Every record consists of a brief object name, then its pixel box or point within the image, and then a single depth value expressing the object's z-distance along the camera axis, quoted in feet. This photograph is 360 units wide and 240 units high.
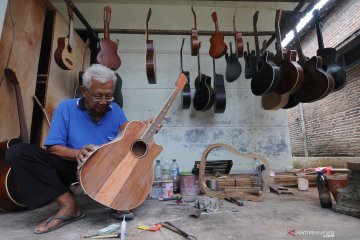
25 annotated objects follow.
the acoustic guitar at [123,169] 4.23
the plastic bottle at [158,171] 8.44
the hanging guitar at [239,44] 8.91
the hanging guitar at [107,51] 8.31
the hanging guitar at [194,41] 8.53
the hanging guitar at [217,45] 8.77
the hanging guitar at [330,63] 7.99
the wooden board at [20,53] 6.48
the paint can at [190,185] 7.27
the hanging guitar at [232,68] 10.10
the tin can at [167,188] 6.79
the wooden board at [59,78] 7.97
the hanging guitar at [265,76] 7.57
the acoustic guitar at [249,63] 9.68
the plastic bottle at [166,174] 7.53
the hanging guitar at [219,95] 9.49
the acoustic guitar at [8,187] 5.32
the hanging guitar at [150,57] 8.18
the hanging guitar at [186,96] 9.71
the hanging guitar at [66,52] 7.71
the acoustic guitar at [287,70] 7.34
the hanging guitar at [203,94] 9.18
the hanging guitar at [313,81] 7.31
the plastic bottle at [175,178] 7.74
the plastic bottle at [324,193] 5.37
